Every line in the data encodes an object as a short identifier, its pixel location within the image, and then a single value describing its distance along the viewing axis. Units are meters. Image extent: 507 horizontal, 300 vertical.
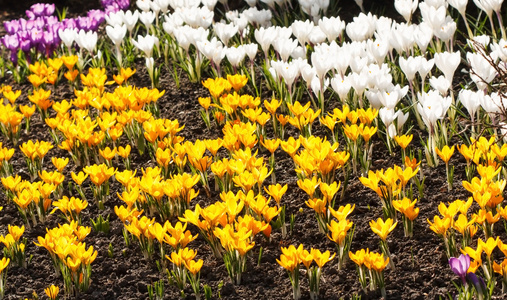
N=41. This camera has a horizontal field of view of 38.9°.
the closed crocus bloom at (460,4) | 3.59
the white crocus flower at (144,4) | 4.59
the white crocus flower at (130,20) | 4.32
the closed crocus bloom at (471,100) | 2.87
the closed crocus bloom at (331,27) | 3.75
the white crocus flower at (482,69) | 2.97
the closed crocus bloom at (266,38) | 3.78
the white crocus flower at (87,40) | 4.24
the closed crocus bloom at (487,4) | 3.50
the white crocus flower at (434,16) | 3.41
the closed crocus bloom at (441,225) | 2.26
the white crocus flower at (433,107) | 2.81
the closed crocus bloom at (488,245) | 2.13
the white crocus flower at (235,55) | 3.74
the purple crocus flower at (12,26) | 4.70
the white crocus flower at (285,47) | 3.63
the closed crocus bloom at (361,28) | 3.69
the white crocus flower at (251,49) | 3.71
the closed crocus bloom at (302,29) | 3.78
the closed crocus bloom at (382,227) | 2.28
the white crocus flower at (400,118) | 2.99
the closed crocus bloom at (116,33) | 4.09
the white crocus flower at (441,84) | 2.99
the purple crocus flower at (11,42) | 4.43
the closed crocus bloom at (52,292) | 2.29
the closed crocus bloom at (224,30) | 3.96
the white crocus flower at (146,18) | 4.39
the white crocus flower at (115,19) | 4.41
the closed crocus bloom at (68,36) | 4.33
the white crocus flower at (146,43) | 3.98
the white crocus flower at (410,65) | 3.10
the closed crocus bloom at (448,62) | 3.07
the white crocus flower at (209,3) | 4.43
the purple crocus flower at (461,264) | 2.08
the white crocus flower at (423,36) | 3.32
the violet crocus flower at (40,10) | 5.21
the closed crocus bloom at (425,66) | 3.14
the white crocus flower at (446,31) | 3.43
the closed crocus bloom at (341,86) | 3.20
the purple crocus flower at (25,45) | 4.39
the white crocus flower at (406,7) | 3.78
